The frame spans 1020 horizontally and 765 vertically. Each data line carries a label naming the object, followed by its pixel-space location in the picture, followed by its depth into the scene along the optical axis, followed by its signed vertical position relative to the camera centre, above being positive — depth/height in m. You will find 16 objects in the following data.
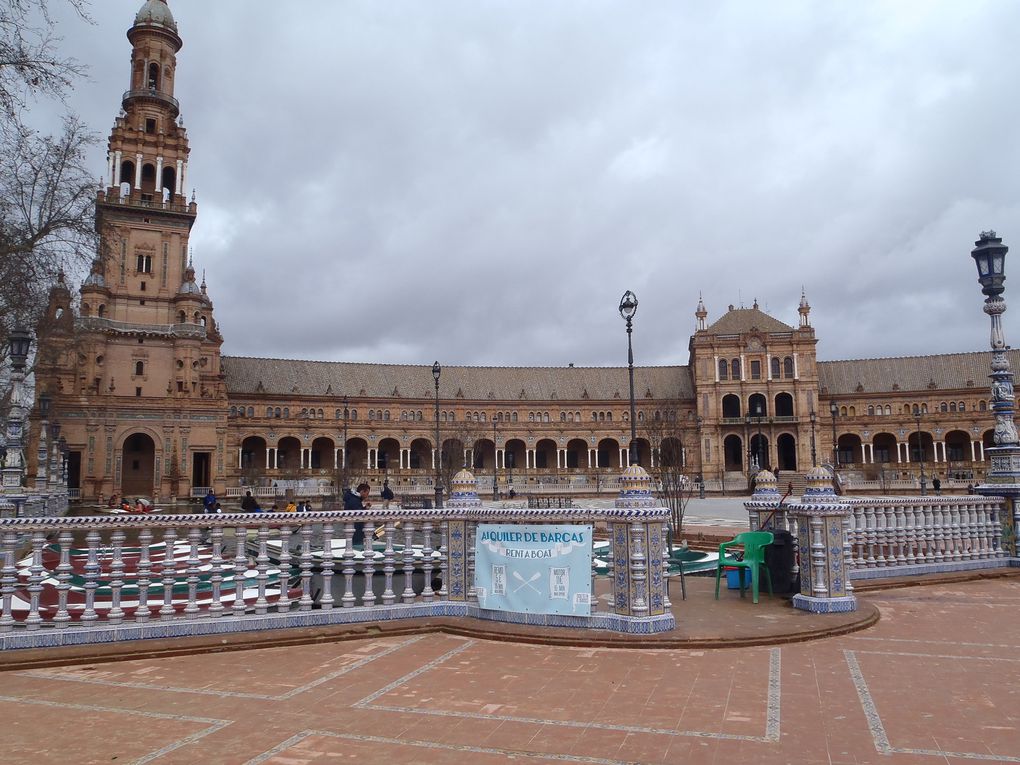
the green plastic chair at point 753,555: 10.20 -1.30
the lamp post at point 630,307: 11.71 +2.58
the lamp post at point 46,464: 28.95 +0.51
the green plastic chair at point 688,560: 14.71 -2.05
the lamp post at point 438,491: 29.73 -0.92
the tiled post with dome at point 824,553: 9.26 -1.16
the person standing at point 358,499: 12.51 -0.51
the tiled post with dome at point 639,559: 8.18 -1.05
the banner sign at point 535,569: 8.37 -1.19
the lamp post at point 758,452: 72.88 +1.26
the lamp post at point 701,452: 75.88 +1.45
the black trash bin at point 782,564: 10.58 -1.46
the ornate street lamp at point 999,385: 13.46 +1.44
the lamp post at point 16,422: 19.36 +1.54
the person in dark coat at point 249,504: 24.19 -1.08
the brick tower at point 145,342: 49.75 +9.54
